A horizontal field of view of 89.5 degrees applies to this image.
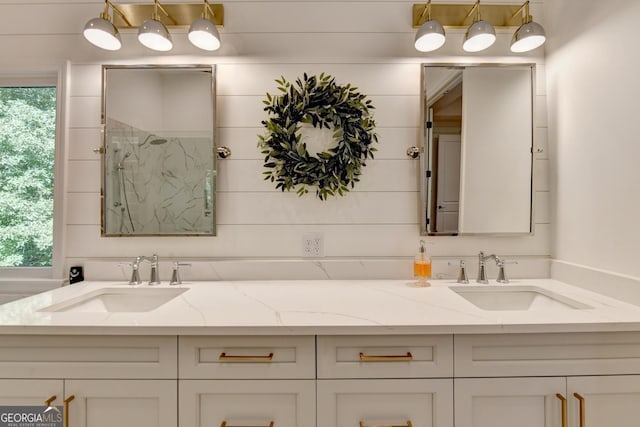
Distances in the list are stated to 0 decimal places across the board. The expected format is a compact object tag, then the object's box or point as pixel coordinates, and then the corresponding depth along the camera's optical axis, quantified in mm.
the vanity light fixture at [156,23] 1403
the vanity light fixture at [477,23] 1416
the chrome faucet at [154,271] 1482
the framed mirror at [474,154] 1556
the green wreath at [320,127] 1531
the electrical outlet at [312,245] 1574
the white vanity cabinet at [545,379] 988
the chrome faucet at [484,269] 1488
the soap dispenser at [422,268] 1437
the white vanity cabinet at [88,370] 986
